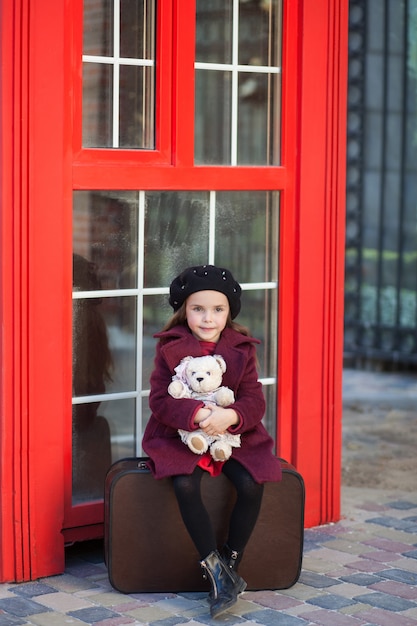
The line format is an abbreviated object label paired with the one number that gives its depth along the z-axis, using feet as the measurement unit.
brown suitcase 16.70
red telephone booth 16.74
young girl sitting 16.27
